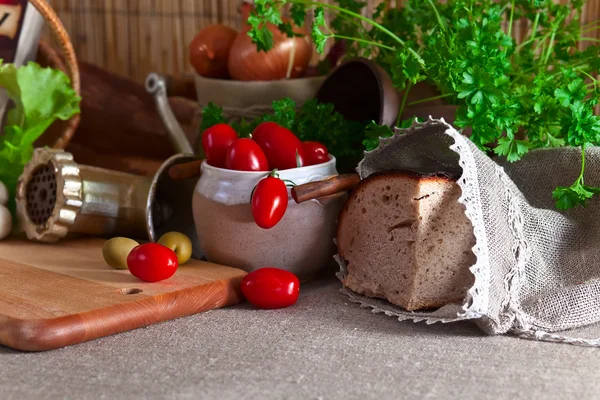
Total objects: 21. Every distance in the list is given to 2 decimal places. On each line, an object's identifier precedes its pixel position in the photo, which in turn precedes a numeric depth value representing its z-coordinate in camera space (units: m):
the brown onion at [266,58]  1.74
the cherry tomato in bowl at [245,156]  1.38
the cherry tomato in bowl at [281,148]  1.41
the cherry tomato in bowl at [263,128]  1.43
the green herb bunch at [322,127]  1.57
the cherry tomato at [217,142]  1.44
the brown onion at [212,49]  1.82
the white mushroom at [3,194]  1.67
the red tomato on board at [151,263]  1.31
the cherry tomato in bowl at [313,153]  1.44
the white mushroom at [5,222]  1.62
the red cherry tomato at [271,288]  1.30
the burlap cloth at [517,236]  1.18
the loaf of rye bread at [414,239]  1.22
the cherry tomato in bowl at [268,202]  1.30
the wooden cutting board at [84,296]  1.13
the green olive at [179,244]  1.44
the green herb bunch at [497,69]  1.28
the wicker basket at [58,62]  1.84
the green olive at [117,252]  1.40
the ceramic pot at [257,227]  1.38
